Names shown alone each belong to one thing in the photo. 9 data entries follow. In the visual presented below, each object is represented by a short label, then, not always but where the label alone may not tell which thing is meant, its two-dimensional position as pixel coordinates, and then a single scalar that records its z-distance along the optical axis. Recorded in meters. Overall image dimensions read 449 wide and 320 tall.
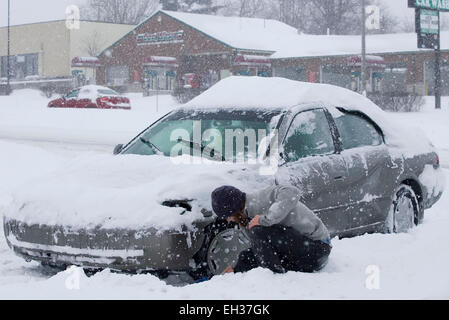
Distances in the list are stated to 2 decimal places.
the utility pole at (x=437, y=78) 32.09
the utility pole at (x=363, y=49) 33.72
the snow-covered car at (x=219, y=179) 5.41
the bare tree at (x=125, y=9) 94.12
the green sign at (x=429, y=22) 32.25
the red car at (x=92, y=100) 34.25
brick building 47.94
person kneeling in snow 5.08
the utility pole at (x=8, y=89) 56.47
